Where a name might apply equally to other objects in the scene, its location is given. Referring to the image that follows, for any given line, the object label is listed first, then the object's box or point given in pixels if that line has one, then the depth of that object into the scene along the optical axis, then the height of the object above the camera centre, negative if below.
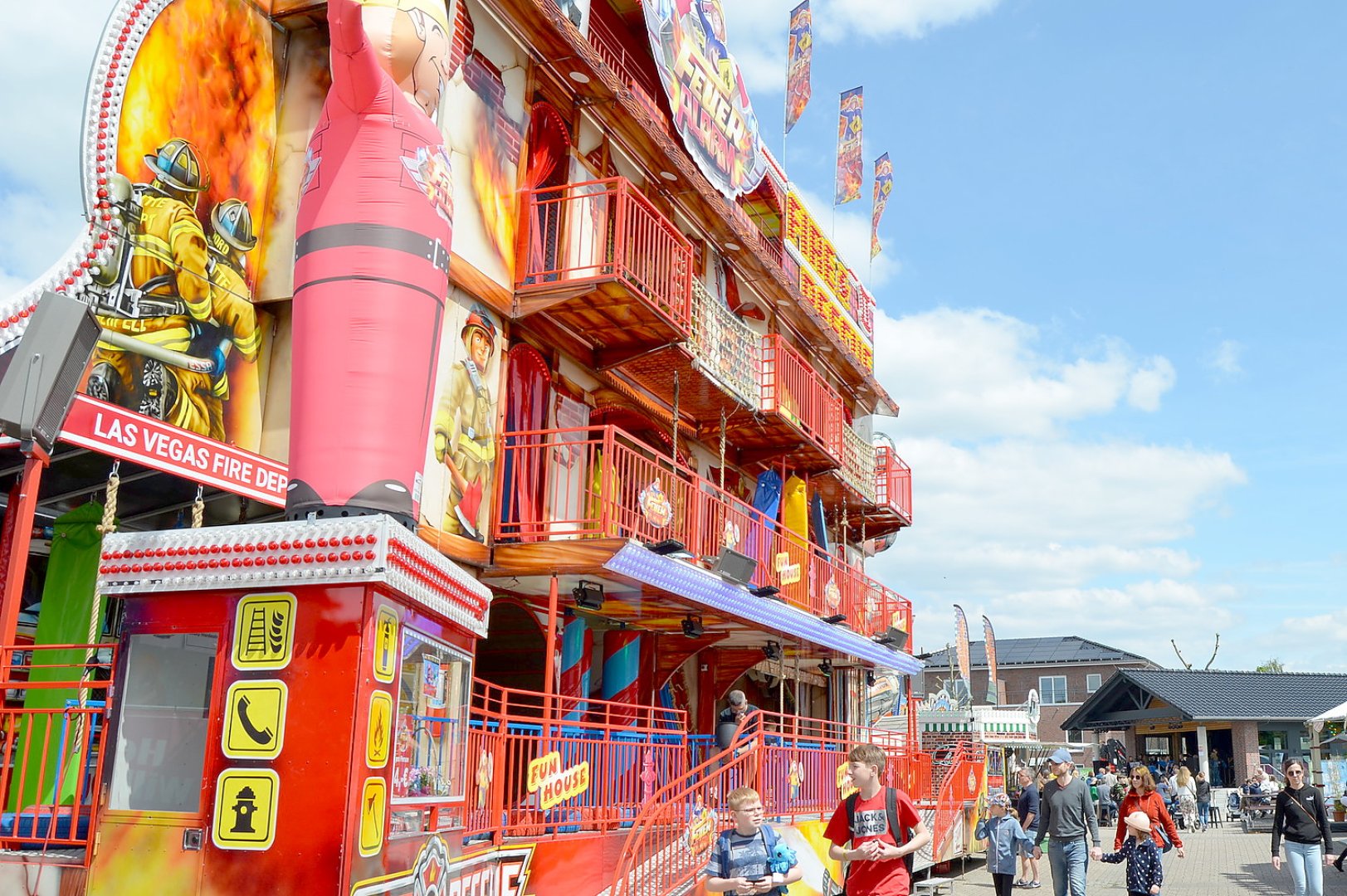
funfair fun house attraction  6.29 +2.11
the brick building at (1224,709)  45.81 +1.10
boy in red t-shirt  7.39 -0.61
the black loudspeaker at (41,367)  7.32 +2.02
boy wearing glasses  7.05 -0.75
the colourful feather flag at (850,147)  27.86 +13.36
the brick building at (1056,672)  70.19 +3.56
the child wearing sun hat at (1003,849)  15.13 -1.42
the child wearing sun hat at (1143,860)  10.00 -0.99
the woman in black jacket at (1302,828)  12.20 -0.85
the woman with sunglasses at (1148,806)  10.73 -0.59
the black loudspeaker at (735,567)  14.59 +1.89
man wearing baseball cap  11.98 -0.90
